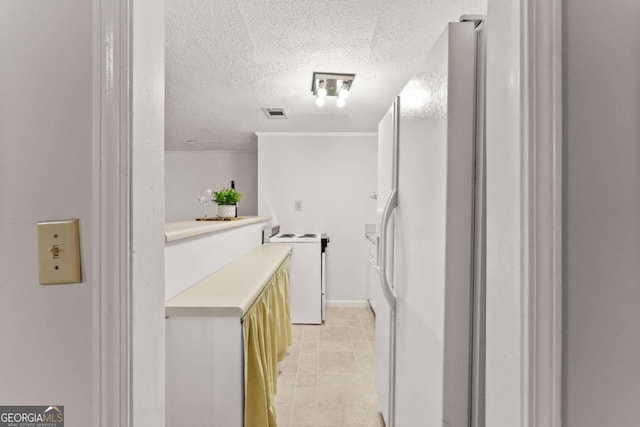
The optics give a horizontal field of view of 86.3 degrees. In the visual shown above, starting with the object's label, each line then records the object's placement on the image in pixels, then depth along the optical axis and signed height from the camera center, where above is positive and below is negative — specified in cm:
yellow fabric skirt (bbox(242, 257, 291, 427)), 142 -68
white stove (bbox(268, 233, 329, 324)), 375 -75
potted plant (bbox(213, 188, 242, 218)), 303 +12
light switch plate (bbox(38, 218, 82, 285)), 56 -6
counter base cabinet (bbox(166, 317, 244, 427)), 132 -61
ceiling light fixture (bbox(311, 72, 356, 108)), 263 +106
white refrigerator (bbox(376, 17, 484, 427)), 82 -5
